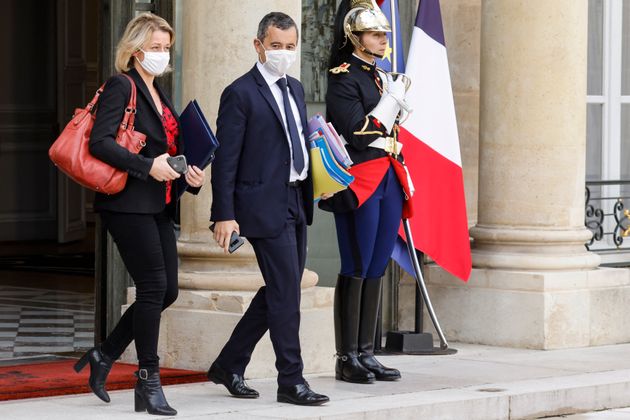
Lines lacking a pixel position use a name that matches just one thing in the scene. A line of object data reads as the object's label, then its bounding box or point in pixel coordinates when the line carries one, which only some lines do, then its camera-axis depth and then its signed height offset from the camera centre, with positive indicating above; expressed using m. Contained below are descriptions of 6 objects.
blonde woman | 7.48 -0.02
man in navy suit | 7.94 +0.01
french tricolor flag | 10.36 +0.22
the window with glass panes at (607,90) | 12.90 +0.74
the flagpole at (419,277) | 10.03 -0.54
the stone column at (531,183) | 10.88 +0.02
